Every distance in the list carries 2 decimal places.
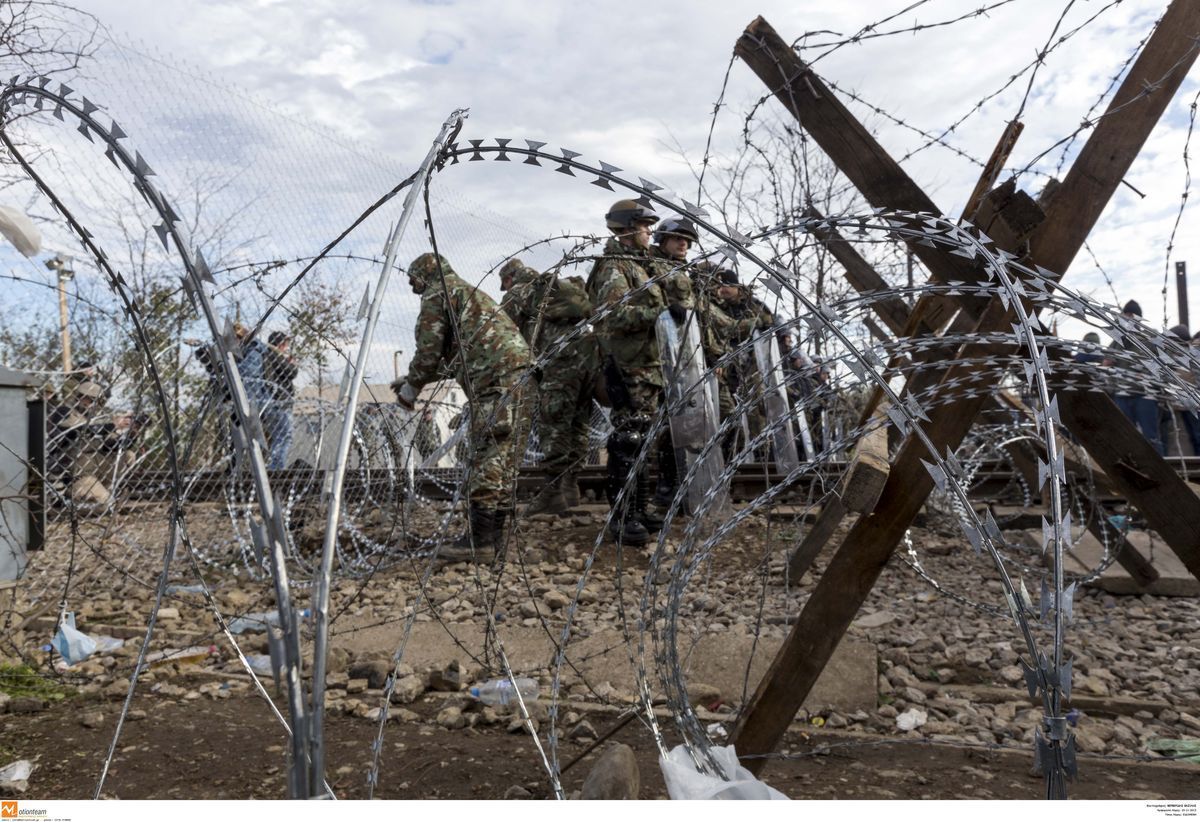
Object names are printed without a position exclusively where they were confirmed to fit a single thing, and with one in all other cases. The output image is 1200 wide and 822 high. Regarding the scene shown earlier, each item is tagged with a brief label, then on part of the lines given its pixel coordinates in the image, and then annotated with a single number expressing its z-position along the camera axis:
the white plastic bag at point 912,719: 3.42
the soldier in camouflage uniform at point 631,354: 6.42
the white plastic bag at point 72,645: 4.33
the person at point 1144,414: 9.61
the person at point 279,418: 7.15
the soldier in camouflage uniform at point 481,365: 6.18
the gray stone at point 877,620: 4.81
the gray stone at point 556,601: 5.26
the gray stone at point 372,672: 3.91
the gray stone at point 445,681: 3.84
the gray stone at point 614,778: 2.56
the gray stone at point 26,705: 3.60
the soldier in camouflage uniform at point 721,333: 6.85
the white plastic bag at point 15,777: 2.90
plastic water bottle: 3.62
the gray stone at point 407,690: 3.69
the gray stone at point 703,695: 3.71
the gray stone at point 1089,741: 3.17
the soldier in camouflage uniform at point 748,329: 6.87
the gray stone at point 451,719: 3.43
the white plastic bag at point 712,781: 2.04
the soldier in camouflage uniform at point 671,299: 5.98
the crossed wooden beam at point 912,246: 2.41
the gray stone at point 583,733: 3.32
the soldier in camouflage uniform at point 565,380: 7.12
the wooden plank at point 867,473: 2.21
